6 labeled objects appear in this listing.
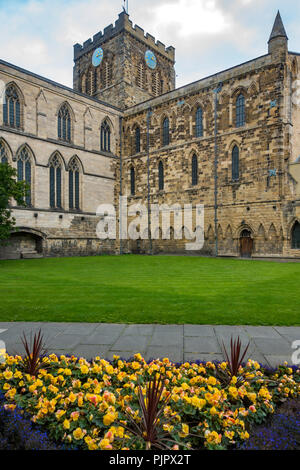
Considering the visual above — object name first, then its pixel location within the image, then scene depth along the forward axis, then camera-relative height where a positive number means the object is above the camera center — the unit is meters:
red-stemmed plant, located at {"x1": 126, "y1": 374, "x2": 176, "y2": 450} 2.31 -1.52
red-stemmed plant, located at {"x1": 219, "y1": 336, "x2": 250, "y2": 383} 3.27 -1.45
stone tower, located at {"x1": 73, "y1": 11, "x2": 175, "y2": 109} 34.72 +21.81
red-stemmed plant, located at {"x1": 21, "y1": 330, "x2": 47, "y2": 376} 3.41 -1.44
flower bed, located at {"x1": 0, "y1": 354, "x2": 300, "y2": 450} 2.44 -1.56
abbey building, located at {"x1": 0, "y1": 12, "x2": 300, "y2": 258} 21.70 +7.03
